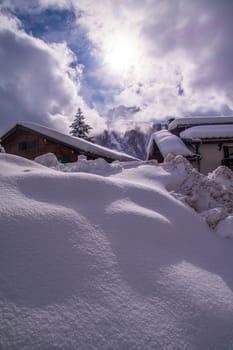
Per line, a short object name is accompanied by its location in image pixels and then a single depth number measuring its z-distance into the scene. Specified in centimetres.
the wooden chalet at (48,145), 1252
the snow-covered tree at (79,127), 3093
